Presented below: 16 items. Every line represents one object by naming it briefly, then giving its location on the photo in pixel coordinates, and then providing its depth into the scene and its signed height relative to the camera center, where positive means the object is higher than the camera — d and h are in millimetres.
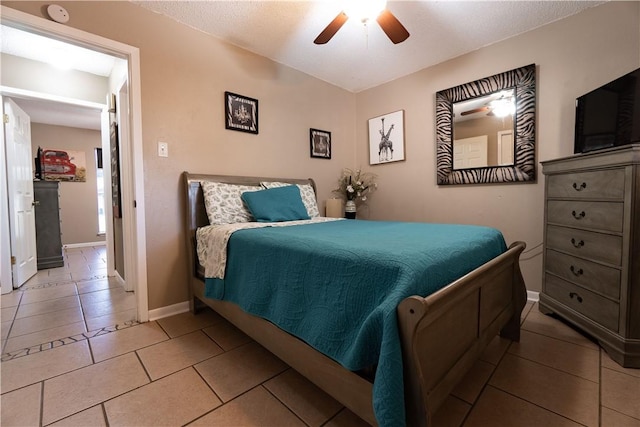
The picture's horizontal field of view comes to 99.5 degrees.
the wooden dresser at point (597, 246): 1471 -293
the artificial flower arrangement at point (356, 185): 3566 +188
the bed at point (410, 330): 818 -572
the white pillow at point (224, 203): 2166 -33
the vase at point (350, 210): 3488 -139
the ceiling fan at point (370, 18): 1677 +1179
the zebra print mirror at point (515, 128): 2379 +677
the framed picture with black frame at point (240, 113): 2516 +835
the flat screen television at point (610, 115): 1652 +557
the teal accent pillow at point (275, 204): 2273 -43
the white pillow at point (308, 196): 2697 +34
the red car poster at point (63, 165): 5039 +668
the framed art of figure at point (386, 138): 3262 +766
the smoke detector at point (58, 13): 1695 +1184
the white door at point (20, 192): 2771 +88
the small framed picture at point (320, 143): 3266 +694
